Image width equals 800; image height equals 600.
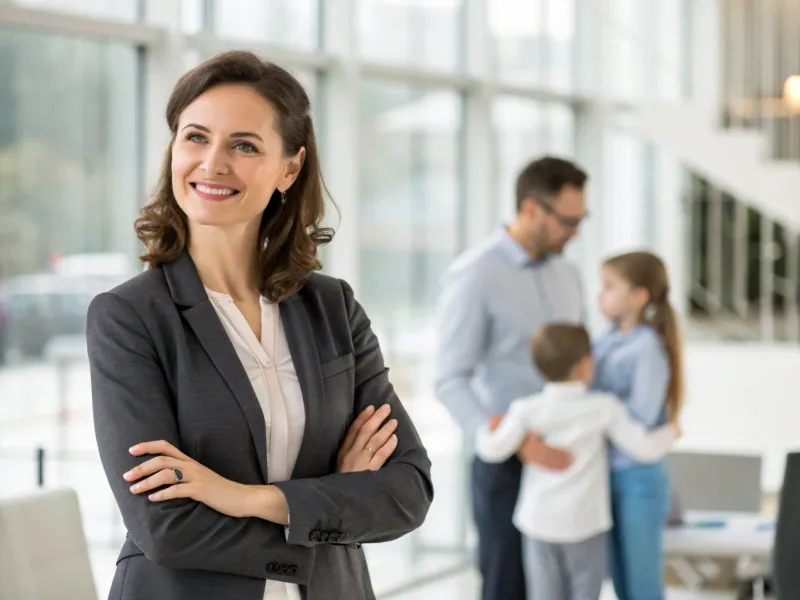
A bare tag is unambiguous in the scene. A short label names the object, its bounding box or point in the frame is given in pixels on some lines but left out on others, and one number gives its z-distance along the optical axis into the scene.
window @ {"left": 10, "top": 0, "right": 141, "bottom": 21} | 6.45
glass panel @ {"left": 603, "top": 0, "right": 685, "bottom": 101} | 13.22
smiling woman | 2.96
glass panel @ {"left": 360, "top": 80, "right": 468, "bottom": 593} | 9.59
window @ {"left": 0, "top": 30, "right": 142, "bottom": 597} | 6.46
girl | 6.40
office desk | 6.54
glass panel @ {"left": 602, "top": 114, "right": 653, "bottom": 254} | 13.57
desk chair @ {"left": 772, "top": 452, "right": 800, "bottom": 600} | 5.84
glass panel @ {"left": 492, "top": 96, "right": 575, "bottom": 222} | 11.22
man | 6.48
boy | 6.23
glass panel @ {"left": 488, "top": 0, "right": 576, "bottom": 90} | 11.11
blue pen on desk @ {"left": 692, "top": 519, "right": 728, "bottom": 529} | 6.95
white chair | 4.04
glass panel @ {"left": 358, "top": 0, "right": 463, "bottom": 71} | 9.43
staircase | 13.10
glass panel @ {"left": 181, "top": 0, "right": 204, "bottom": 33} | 7.44
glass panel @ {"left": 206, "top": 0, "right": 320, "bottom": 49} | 7.90
